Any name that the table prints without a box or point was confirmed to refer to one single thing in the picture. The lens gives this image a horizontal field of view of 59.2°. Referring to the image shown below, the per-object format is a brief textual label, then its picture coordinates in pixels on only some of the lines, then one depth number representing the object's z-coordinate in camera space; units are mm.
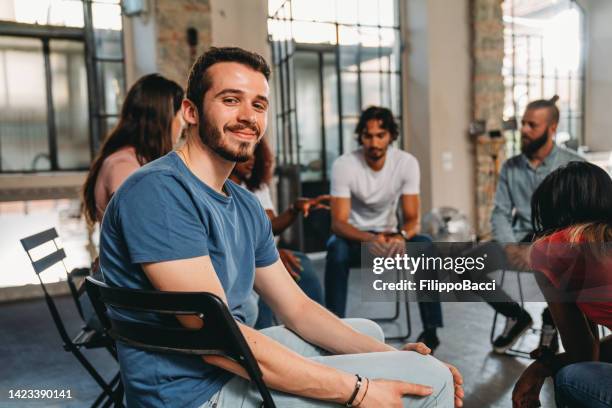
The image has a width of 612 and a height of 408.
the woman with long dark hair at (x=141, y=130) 2295
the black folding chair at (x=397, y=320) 3138
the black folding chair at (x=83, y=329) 1774
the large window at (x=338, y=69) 5777
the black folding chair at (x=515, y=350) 2838
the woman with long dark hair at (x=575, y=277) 1375
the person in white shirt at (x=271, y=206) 2756
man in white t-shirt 3053
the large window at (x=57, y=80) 4988
